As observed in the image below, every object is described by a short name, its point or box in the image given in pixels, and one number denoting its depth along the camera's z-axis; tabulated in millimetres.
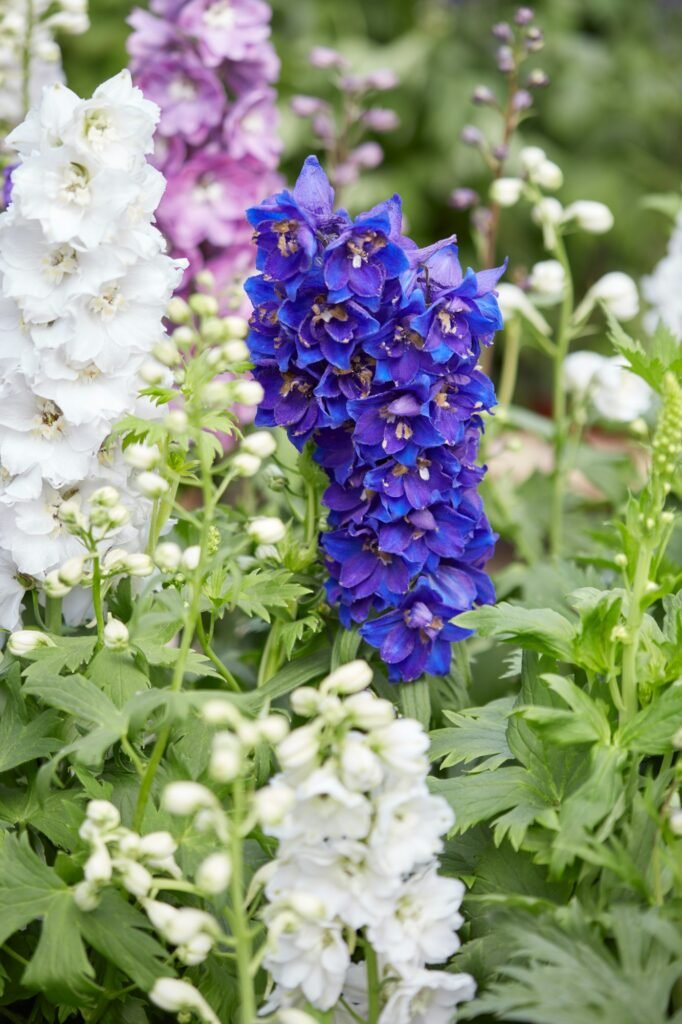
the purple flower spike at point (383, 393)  1852
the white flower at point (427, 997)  1744
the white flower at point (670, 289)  2336
